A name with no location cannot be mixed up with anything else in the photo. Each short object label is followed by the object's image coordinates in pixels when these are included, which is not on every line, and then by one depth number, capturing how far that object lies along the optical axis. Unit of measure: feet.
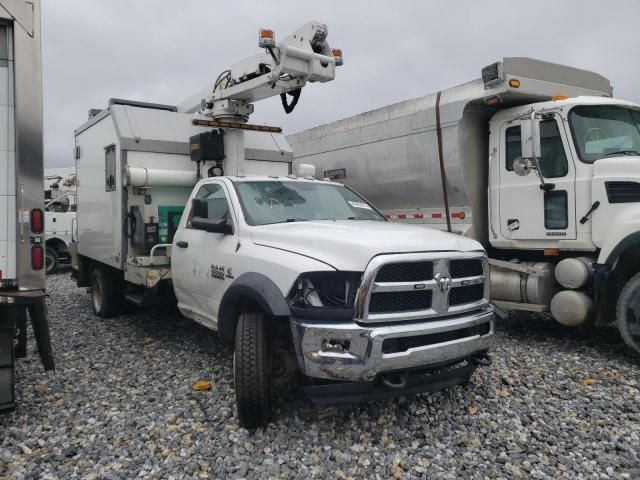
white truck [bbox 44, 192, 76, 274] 44.88
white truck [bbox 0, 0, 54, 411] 12.68
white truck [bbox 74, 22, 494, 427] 11.78
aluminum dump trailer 21.63
